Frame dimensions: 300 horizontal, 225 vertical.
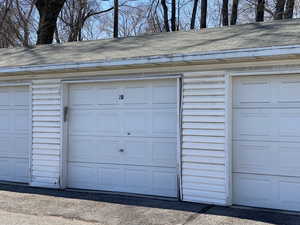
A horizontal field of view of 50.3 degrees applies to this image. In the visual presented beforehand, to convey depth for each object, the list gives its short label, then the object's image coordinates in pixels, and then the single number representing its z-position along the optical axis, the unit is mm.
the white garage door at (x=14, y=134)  7281
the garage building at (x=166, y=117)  5275
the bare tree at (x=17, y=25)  20363
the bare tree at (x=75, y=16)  21611
